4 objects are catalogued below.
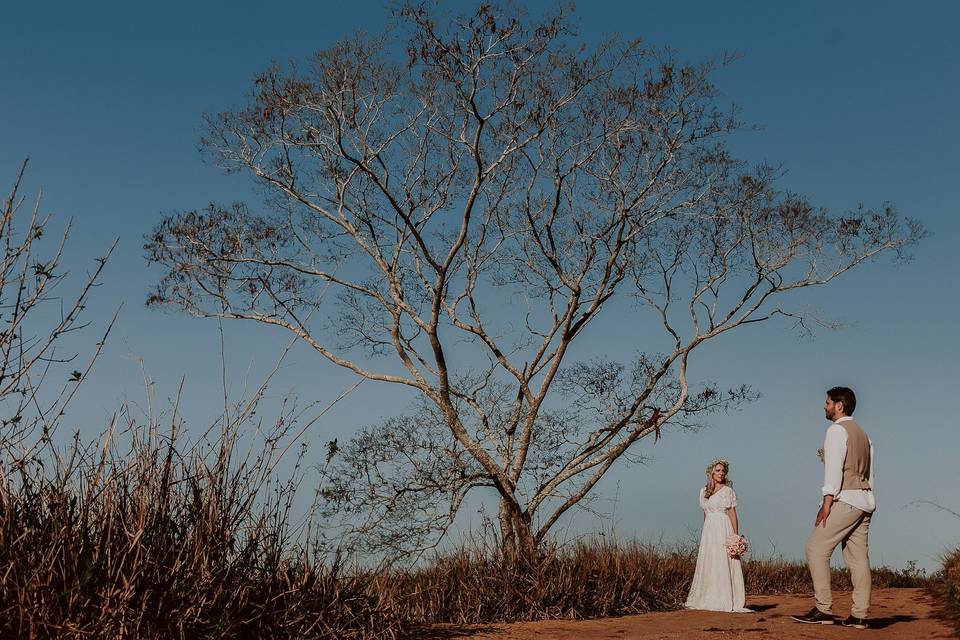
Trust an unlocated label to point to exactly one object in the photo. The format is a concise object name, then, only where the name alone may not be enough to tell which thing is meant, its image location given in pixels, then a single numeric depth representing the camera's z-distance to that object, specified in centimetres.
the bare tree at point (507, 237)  1644
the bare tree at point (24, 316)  496
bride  1102
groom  880
